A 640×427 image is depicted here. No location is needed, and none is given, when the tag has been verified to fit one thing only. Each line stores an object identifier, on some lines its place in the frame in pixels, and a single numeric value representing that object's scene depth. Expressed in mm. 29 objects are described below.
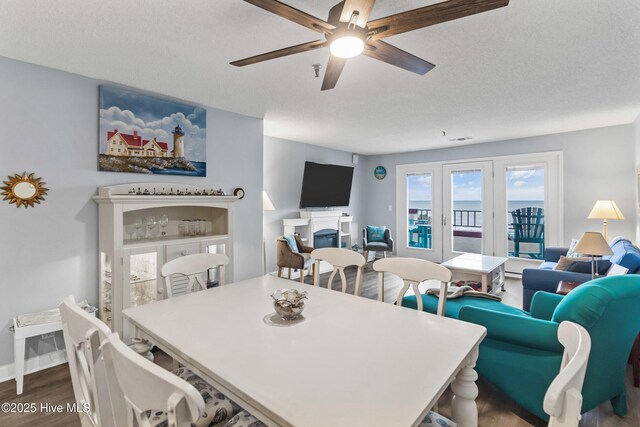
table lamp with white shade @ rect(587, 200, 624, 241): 4176
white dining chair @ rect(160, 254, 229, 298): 2057
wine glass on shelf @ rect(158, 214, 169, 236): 3180
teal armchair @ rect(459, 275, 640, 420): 1693
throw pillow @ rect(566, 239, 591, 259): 3915
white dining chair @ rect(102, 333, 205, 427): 691
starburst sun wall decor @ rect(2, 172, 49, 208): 2417
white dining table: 911
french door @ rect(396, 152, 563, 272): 5270
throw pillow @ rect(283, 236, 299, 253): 4800
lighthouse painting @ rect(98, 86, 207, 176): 2877
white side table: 2258
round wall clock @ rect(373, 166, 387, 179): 7220
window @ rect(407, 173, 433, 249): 6656
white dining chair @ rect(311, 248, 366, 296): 2254
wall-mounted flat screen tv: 5824
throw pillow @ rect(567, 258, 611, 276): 3154
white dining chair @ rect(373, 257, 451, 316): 1831
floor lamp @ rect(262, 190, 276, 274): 4641
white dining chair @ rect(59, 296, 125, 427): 1005
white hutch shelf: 2664
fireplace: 5988
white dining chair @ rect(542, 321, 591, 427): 665
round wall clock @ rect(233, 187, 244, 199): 3883
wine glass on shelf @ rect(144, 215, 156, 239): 3094
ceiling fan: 1346
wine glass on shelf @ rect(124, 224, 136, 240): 3037
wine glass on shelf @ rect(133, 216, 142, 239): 3053
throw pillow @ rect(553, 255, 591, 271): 3302
